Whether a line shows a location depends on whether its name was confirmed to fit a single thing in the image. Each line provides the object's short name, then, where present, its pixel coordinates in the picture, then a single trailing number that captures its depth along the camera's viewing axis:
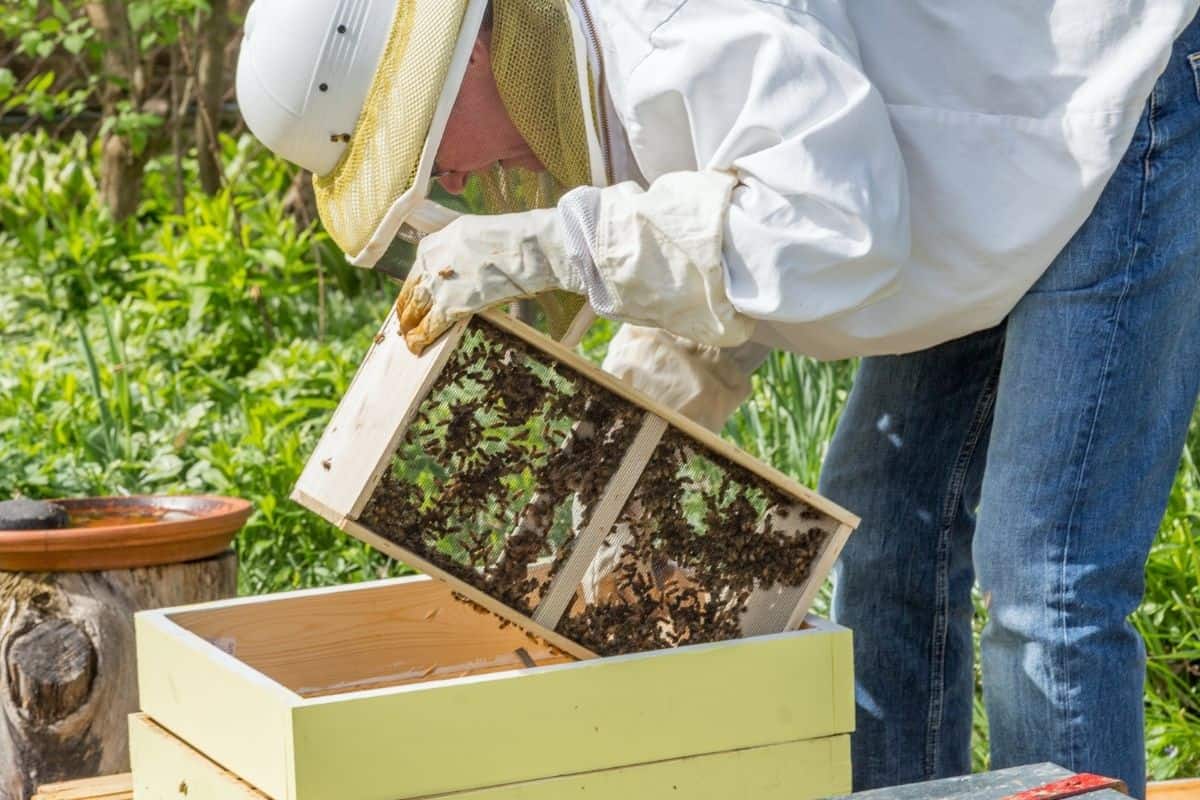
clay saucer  4.52
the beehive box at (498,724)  3.00
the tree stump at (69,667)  4.60
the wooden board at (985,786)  2.79
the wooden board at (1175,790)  4.37
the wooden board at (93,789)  3.89
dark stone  4.66
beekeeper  3.11
